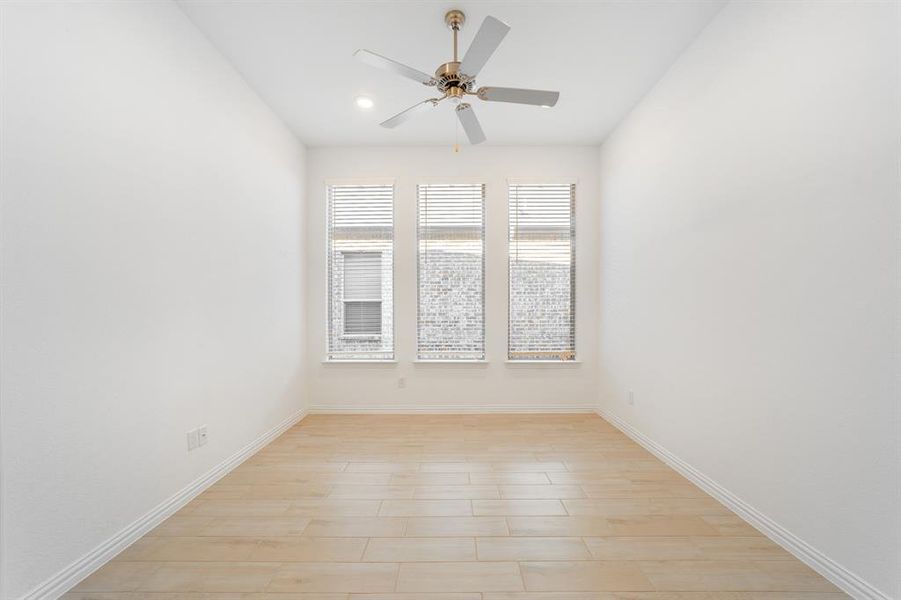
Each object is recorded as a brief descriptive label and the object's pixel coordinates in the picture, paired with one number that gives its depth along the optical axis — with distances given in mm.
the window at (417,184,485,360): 4277
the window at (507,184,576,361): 4273
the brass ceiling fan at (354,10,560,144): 1841
